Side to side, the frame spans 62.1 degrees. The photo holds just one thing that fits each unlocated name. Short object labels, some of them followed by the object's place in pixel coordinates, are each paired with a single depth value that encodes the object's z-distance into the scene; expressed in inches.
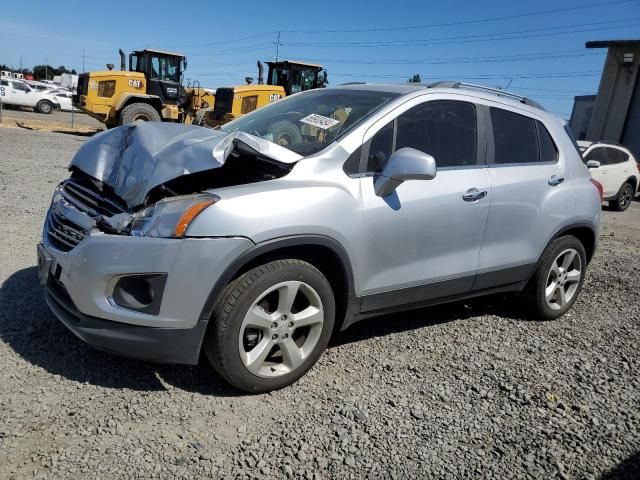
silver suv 102.6
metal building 792.9
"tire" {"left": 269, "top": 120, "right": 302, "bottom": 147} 134.0
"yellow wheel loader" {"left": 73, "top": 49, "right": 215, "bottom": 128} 684.7
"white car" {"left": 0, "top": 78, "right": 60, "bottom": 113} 1216.2
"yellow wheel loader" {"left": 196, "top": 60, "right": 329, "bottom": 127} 657.6
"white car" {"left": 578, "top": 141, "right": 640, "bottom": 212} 479.2
